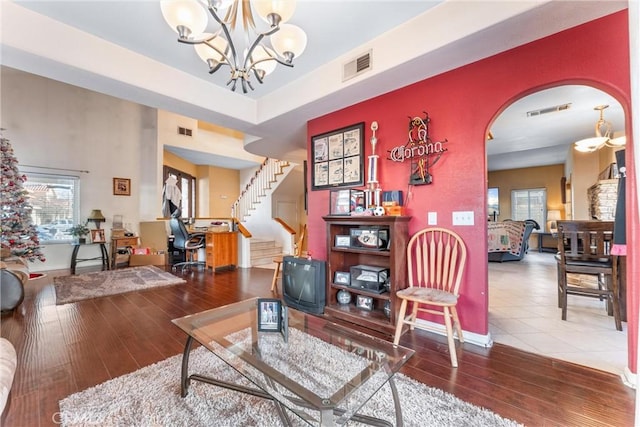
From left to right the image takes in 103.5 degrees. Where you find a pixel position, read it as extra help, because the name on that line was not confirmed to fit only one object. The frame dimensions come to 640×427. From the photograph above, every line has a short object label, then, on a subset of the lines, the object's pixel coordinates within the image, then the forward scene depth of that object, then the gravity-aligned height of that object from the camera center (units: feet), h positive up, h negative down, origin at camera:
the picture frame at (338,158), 10.19 +2.49
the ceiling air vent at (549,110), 12.49 +5.40
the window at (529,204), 28.04 +1.21
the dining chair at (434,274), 6.72 -1.84
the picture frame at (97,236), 18.72 -1.48
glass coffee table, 3.44 -2.55
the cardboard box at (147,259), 18.92 -3.29
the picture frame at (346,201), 9.61 +0.56
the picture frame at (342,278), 9.37 -2.35
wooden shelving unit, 7.98 -1.79
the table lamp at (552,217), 25.23 -0.24
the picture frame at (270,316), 5.64 -2.26
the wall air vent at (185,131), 24.11 +8.21
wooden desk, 17.12 -2.33
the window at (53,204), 17.20 +0.87
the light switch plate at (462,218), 7.56 -0.09
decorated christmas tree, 13.60 +0.24
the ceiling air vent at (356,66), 8.32 +5.08
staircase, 19.77 +0.79
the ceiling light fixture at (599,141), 12.40 +3.74
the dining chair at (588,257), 8.18 -1.45
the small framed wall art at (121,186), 20.66 +2.47
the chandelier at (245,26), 5.11 +4.19
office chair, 17.44 -1.70
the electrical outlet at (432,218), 8.21 -0.09
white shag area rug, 4.51 -3.67
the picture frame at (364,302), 9.09 -3.17
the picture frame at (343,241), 9.45 -0.98
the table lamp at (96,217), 18.84 -0.06
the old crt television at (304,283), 9.72 -2.73
